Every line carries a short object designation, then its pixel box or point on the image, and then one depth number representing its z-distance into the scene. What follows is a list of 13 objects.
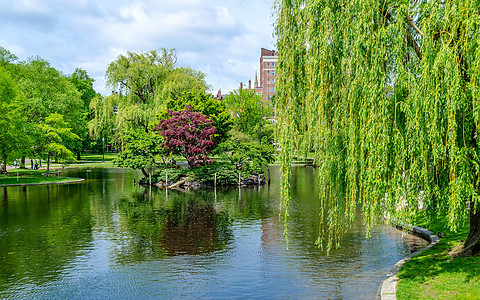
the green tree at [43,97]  45.56
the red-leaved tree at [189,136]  40.47
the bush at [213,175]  40.94
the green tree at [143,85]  51.50
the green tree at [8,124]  36.28
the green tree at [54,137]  43.53
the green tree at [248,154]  42.41
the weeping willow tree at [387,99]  10.16
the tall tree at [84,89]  76.19
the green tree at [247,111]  74.56
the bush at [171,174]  41.53
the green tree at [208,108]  47.75
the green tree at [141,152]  41.06
